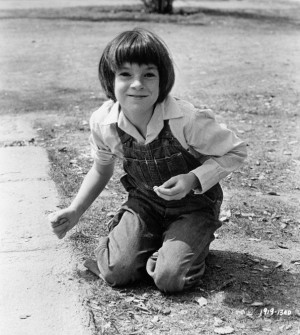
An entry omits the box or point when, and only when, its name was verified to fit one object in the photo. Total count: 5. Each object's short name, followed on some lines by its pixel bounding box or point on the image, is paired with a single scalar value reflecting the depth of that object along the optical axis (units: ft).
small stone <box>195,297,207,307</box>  9.65
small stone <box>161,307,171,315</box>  9.43
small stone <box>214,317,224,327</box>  9.16
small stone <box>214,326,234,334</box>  8.96
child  10.05
